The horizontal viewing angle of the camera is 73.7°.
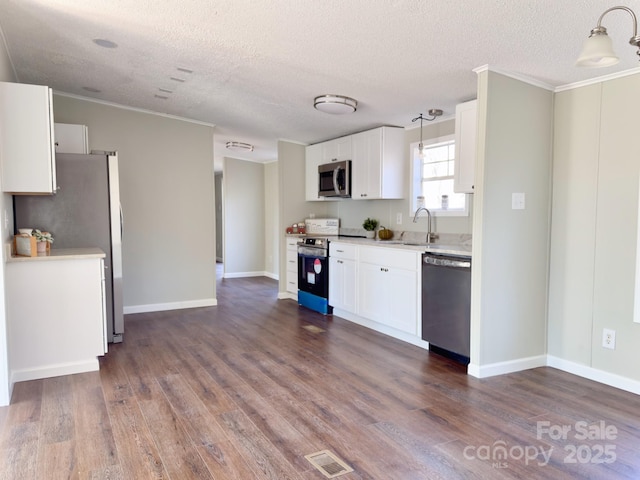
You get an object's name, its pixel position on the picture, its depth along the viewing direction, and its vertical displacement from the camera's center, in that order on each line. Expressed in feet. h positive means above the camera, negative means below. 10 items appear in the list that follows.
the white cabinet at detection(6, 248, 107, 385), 9.95 -2.34
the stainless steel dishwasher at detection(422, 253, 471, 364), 10.71 -2.29
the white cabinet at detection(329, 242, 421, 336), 12.59 -2.22
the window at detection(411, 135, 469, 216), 13.99 +1.32
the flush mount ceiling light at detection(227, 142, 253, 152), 21.24 +3.57
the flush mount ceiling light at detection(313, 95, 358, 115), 12.65 +3.40
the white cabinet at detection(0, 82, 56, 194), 9.49 +1.77
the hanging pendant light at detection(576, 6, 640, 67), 5.63 +2.26
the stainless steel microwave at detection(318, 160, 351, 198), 17.26 +1.59
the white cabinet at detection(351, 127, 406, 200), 15.55 +2.01
